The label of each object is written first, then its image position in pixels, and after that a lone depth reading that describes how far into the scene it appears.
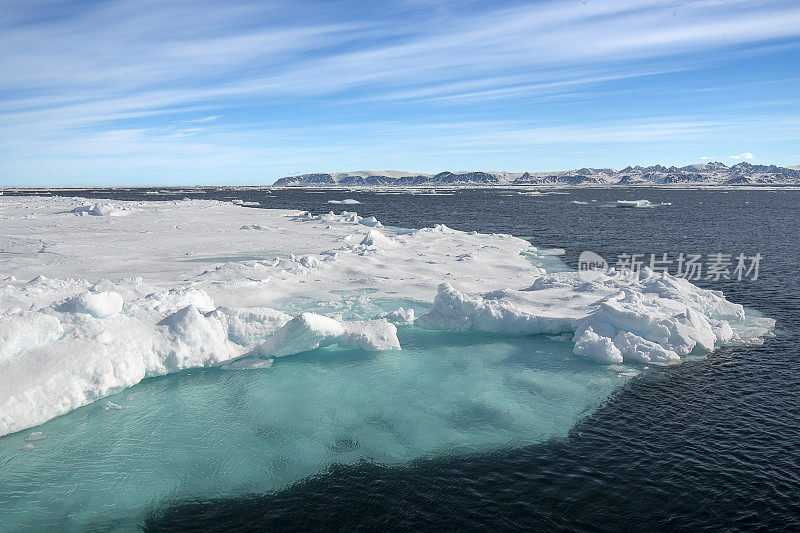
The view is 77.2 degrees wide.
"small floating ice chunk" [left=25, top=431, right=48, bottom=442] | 11.08
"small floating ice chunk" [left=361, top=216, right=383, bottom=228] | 49.78
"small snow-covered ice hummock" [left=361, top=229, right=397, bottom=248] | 34.27
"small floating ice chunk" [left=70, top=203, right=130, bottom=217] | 56.47
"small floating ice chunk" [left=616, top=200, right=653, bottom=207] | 87.94
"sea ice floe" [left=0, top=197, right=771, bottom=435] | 12.69
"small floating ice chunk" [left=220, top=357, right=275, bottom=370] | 14.94
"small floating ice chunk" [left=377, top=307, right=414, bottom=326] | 18.41
